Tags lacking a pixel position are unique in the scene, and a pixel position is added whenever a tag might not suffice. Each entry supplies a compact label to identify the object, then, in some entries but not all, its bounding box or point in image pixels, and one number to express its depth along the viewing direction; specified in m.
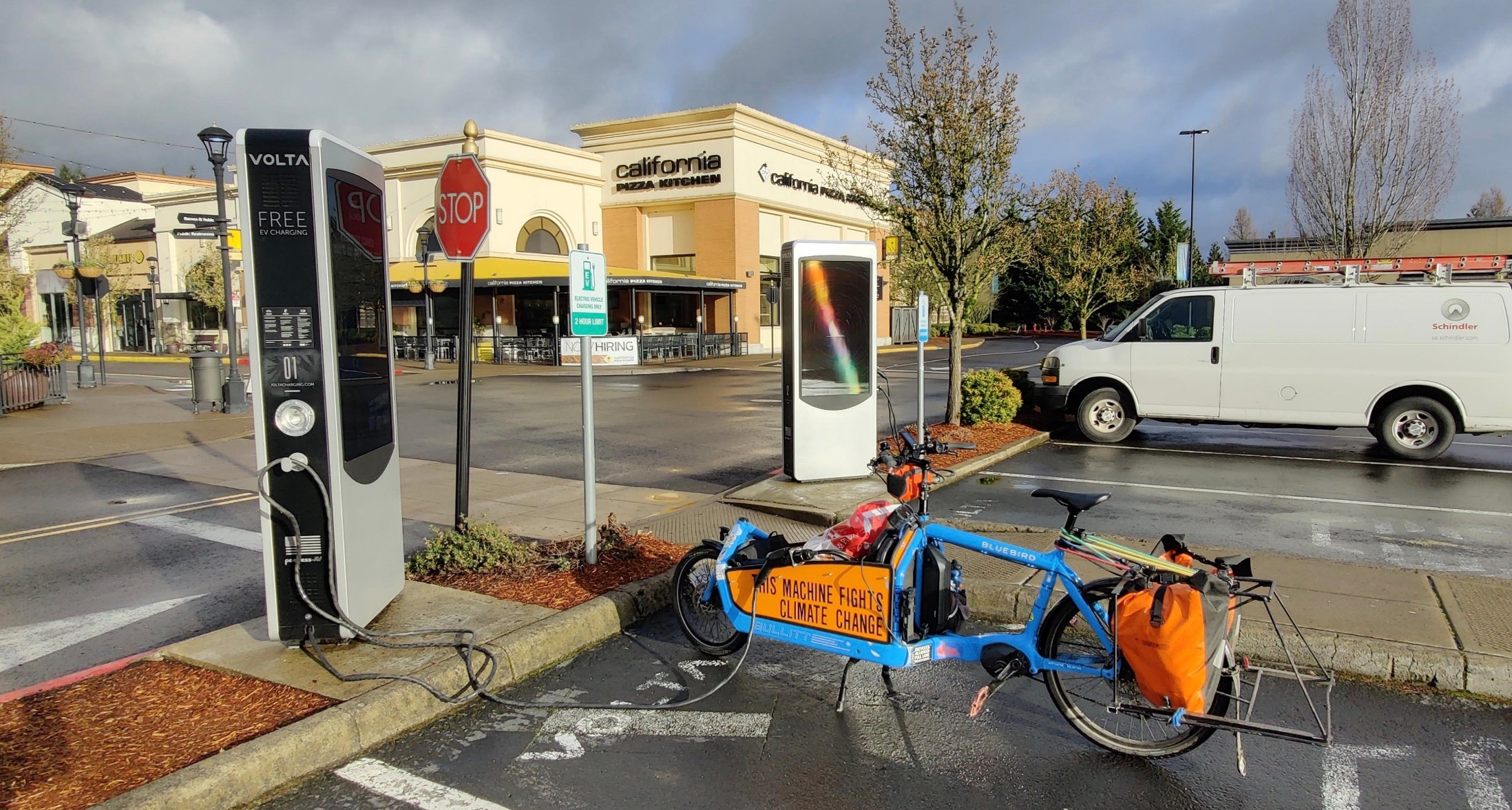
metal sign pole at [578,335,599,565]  6.27
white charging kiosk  9.44
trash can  18.16
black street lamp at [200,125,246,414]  17.28
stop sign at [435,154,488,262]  6.23
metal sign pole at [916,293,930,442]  11.41
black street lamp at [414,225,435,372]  31.27
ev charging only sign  6.02
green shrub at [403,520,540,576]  6.27
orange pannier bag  3.54
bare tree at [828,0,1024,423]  12.79
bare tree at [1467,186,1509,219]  77.56
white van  11.71
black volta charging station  4.56
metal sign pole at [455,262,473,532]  6.41
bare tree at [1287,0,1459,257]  19.66
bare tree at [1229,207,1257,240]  73.19
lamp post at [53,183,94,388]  24.84
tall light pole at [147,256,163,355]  50.53
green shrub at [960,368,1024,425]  13.73
